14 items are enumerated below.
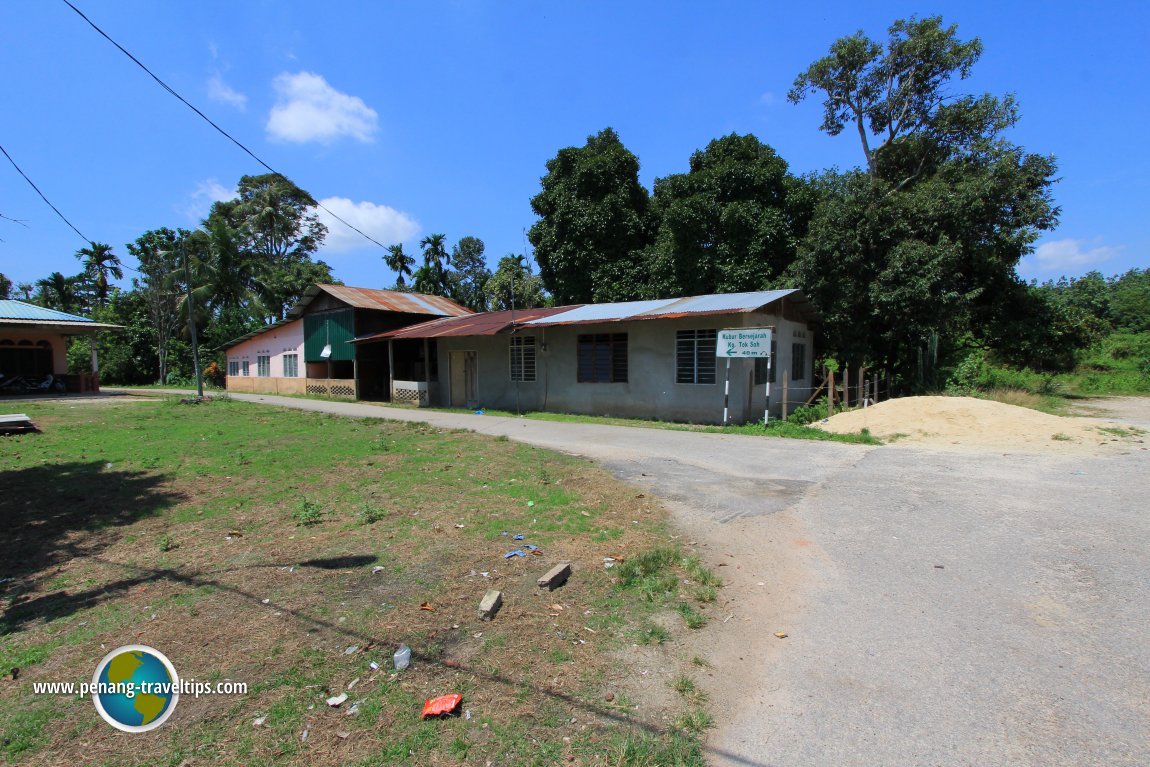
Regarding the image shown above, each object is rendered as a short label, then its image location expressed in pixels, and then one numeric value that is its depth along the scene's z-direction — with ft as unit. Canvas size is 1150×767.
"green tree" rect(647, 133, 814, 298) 77.77
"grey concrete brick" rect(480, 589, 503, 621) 13.01
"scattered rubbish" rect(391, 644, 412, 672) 11.04
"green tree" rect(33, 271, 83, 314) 163.02
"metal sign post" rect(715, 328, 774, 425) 47.34
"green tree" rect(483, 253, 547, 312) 128.36
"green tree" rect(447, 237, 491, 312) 169.17
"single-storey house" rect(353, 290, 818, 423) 54.39
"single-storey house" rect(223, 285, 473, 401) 91.79
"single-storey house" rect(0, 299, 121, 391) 85.76
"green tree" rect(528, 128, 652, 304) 93.09
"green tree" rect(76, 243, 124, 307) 157.58
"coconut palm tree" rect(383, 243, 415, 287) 157.38
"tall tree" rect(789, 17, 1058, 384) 62.80
